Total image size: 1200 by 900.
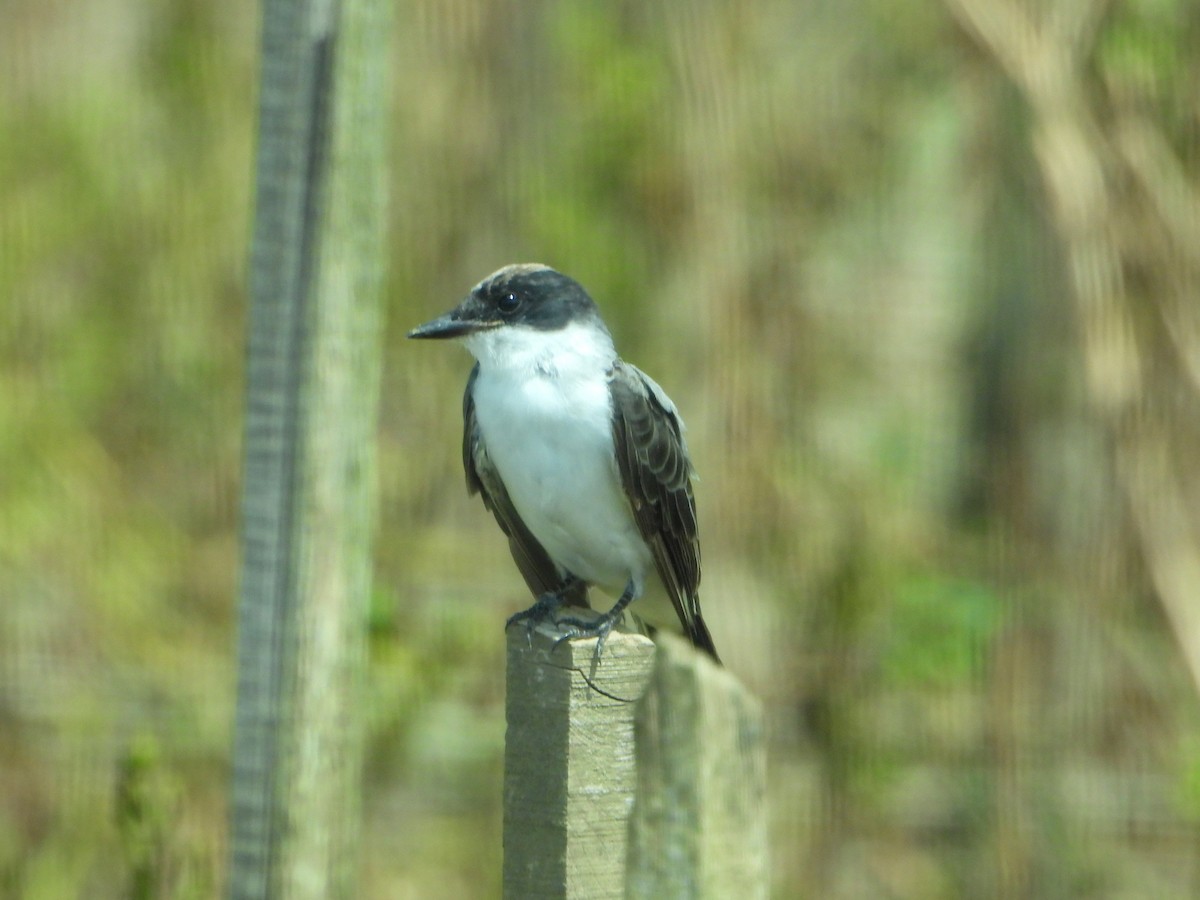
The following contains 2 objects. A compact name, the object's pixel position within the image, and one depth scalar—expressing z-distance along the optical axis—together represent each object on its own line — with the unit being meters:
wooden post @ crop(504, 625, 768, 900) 2.99
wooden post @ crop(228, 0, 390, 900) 3.72
